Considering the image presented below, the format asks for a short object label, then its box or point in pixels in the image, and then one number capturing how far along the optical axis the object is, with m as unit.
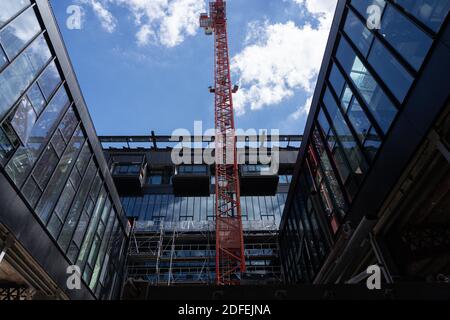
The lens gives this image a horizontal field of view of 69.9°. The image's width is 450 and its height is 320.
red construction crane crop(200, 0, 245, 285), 34.12
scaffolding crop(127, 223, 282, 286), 35.34
